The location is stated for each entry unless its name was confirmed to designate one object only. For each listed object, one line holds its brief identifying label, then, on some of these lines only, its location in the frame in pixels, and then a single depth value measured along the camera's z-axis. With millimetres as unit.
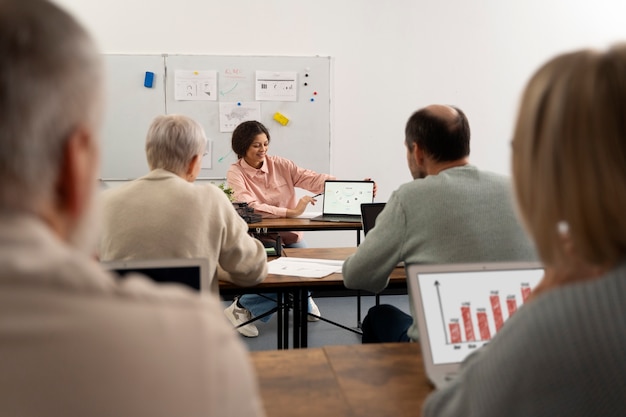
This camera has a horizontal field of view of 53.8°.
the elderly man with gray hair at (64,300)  545
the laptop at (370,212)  3426
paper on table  2592
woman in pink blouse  4320
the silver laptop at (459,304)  1395
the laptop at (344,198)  4438
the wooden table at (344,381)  1236
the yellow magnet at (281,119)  5266
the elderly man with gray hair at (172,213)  2072
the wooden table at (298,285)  2465
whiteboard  5094
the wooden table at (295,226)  4047
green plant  4059
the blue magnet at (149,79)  5074
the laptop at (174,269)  1407
